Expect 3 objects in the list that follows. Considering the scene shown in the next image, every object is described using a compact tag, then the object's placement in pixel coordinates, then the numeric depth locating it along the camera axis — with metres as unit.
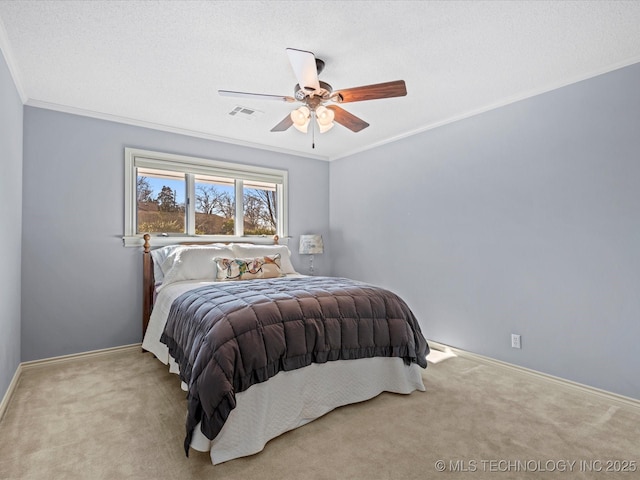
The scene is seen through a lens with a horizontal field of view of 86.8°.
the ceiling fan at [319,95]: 2.06
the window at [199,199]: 3.62
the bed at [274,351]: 1.76
